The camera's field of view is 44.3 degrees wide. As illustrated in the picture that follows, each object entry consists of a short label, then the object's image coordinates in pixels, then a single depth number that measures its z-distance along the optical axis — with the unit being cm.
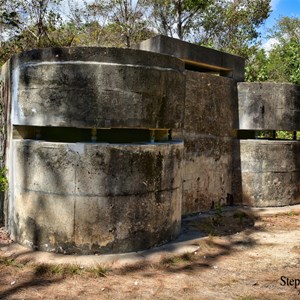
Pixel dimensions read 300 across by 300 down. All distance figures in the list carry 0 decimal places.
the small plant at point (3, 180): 532
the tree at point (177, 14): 2181
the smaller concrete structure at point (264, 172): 773
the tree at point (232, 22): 2384
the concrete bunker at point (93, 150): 440
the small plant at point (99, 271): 398
